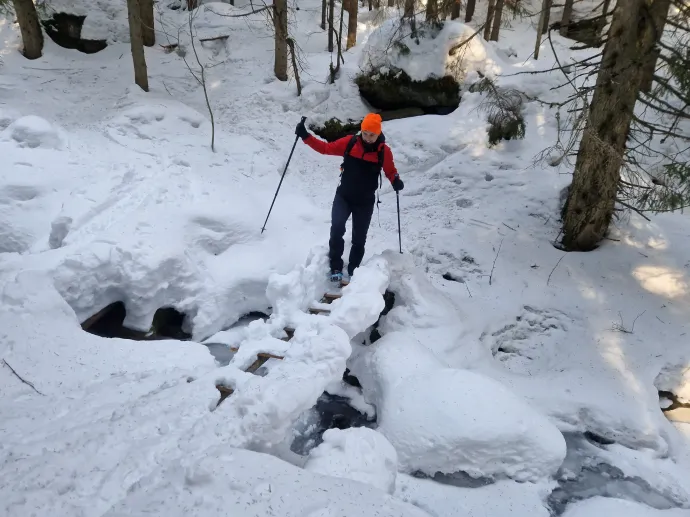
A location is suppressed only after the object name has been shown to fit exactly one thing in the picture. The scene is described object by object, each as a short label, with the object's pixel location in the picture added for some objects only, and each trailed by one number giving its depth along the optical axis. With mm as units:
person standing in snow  5555
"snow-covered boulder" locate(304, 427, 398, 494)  3391
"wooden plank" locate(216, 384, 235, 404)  3936
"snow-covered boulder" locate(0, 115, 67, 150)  7777
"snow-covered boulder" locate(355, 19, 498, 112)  11359
